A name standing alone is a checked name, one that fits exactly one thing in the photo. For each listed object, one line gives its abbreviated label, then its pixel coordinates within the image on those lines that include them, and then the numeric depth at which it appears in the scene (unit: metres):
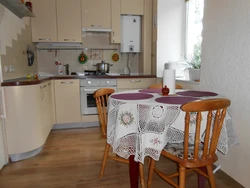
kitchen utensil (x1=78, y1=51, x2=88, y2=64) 3.68
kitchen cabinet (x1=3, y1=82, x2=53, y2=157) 2.03
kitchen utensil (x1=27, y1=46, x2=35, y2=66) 3.02
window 2.72
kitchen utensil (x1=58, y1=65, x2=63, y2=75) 3.62
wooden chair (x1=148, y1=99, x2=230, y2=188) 1.09
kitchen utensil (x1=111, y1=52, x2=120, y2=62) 3.81
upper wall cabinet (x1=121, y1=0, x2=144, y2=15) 3.42
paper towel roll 1.63
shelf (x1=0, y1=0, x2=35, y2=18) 2.19
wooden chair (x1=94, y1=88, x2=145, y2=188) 1.71
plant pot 2.35
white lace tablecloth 1.21
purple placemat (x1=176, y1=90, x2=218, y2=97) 1.62
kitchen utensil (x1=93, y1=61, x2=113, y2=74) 3.45
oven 3.18
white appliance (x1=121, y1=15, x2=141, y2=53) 3.58
